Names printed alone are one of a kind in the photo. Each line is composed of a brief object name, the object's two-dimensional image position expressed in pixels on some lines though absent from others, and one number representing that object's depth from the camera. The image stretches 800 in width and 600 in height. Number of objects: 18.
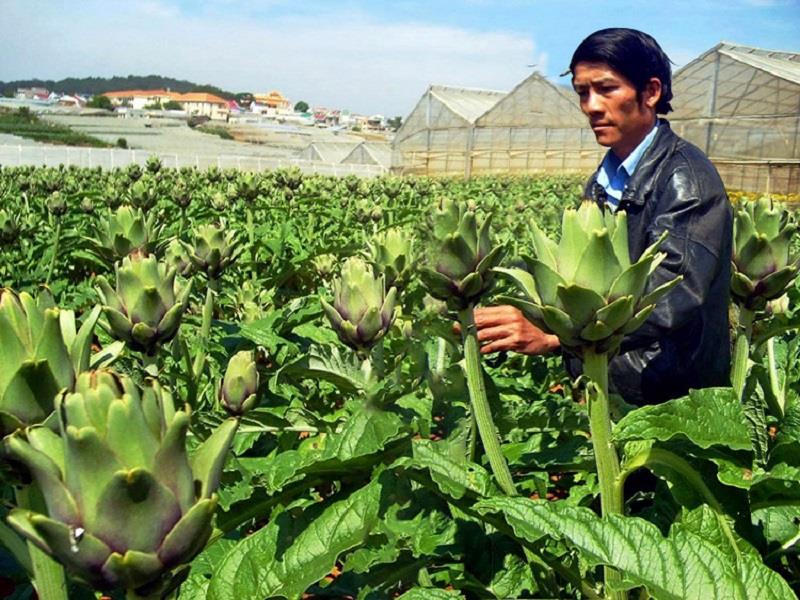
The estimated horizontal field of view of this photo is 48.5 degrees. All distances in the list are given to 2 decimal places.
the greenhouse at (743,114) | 15.12
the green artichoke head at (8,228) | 3.65
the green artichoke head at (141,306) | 1.45
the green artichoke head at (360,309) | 1.53
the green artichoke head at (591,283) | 0.96
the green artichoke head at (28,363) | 0.74
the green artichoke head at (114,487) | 0.60
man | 1.47
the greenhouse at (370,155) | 25.93
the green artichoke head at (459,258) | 1.24
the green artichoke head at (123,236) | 2.37
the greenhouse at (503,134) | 21.36
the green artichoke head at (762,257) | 1.60
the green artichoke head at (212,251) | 2.43
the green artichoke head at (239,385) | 1.61
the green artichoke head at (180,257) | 2.21
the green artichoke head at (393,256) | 1.85
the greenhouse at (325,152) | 28.25
